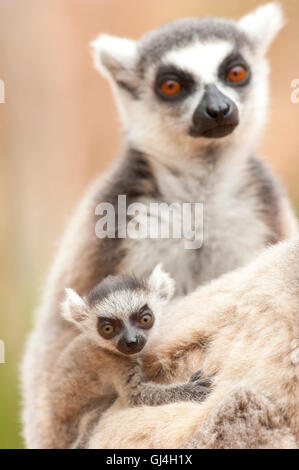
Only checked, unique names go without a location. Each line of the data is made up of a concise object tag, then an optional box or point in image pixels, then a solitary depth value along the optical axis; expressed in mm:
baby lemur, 1146
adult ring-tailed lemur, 1258
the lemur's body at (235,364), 1070
